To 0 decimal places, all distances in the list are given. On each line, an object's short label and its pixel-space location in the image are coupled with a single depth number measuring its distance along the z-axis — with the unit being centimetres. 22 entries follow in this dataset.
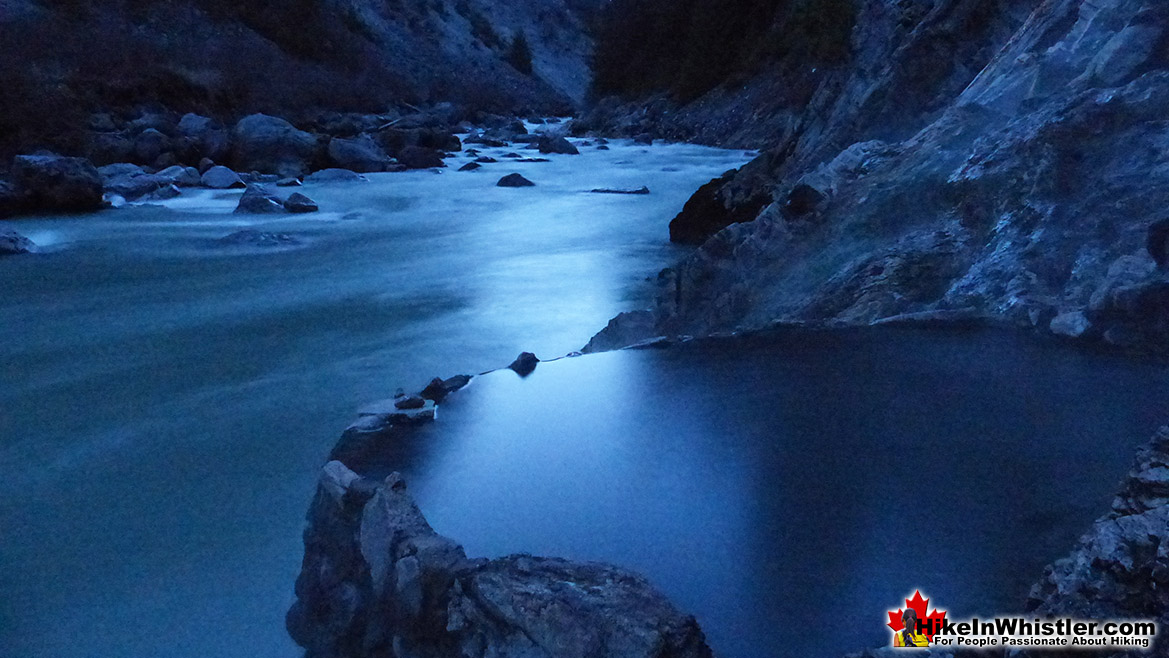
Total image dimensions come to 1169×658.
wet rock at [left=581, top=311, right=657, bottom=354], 636
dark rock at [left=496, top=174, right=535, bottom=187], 1967
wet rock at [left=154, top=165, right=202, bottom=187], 1900
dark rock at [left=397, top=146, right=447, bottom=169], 2294
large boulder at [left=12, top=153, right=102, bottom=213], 1582
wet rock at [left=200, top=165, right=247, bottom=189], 1900
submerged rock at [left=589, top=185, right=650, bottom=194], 1755
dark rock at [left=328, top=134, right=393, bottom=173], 2194
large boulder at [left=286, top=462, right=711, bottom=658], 217
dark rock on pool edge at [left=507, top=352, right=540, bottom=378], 465
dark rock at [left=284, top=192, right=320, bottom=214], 1612
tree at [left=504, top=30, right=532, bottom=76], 5759
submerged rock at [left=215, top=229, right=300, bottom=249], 1319
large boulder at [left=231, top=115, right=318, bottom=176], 2116
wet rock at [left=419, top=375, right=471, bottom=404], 440
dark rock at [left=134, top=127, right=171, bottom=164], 2116
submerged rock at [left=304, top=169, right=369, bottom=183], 2028
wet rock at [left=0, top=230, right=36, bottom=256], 1227
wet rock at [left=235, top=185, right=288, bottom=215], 1631
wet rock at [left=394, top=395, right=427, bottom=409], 414
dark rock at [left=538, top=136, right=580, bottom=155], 2642
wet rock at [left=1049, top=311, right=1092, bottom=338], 386
